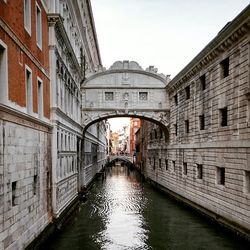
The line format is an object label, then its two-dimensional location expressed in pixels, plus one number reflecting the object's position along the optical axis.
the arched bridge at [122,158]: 69.50
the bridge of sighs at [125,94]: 26.33
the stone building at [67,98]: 14.63
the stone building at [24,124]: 8.50
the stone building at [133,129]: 90.32
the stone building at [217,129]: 13.42
